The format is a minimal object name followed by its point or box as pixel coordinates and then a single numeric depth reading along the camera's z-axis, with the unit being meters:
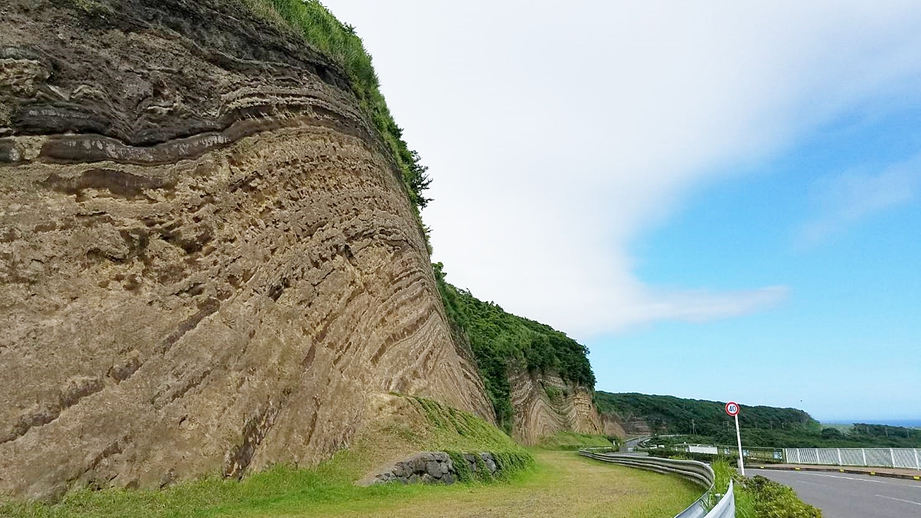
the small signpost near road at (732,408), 19.75
